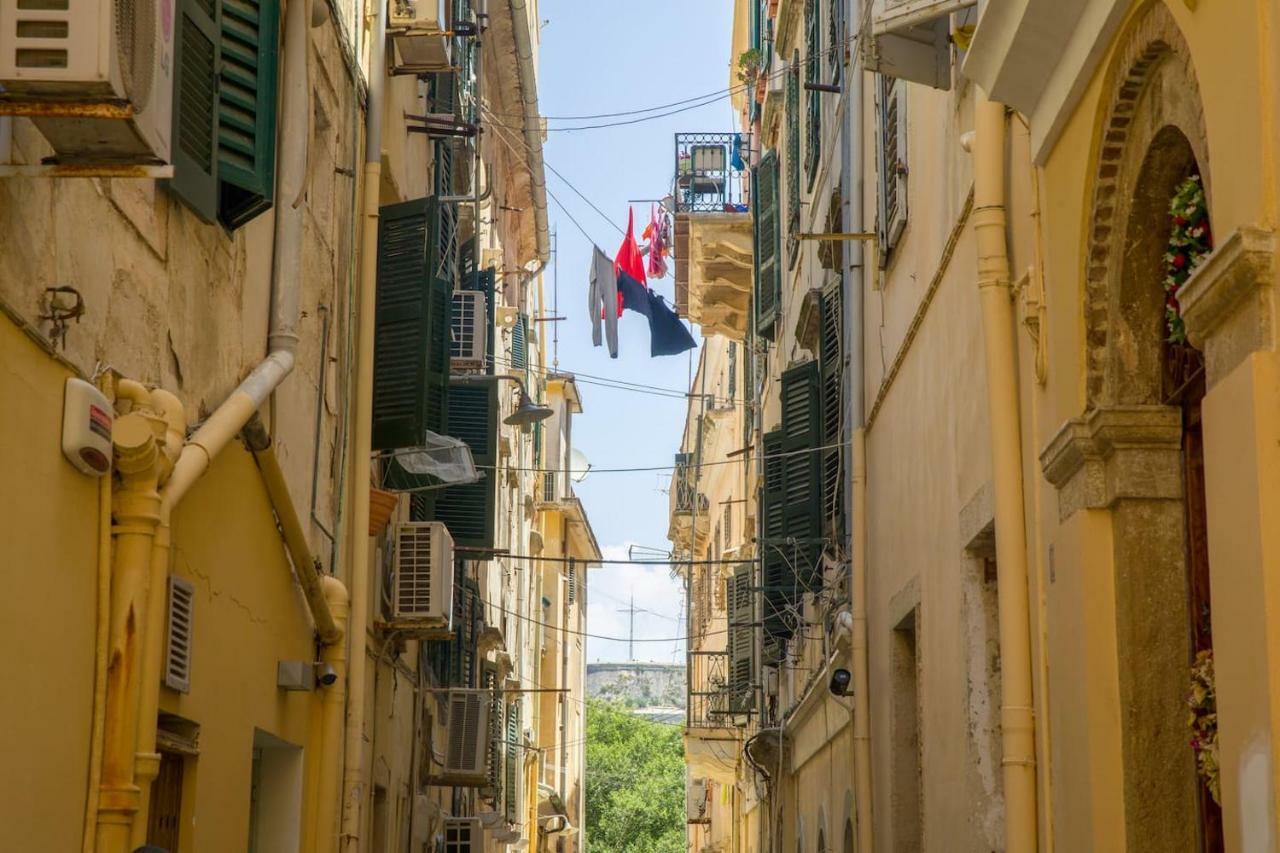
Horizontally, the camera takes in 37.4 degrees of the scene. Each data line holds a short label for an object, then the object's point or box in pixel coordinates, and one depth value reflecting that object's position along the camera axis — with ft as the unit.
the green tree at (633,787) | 204.64
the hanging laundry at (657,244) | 106.63
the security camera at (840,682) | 46.32
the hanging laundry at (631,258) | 95.45
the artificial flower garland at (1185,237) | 21.09
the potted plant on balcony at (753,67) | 85.94
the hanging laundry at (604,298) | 84.94
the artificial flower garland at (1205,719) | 20.66
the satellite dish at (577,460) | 178.24
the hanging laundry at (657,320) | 84.64
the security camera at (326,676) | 36.27
